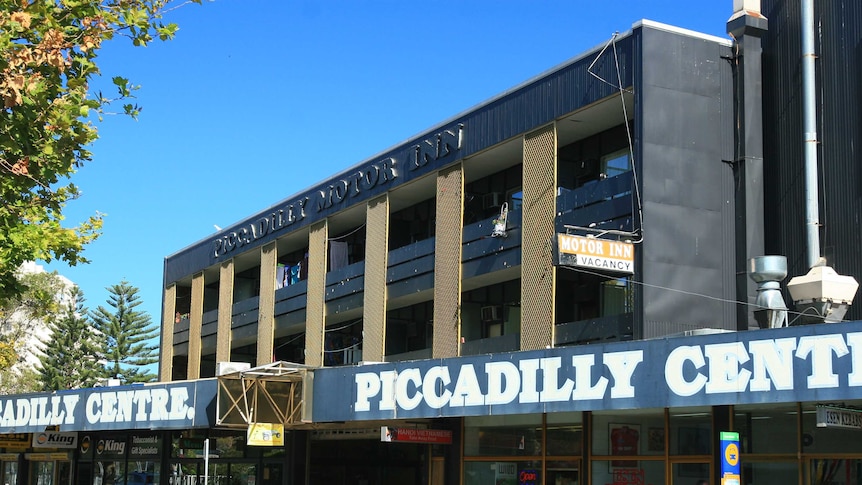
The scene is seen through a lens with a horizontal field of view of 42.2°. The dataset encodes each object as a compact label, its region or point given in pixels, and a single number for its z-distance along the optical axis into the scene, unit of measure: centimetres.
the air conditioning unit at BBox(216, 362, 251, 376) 2414
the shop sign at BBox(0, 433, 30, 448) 3475
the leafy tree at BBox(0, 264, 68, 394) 6248
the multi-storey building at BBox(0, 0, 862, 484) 1730
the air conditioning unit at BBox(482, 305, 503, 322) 2897
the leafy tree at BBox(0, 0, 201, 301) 1448
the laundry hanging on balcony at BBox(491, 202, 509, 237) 2581
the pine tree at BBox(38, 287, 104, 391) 8875
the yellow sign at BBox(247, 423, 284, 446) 2267
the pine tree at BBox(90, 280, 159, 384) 9062
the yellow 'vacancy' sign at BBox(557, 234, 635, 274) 2127
